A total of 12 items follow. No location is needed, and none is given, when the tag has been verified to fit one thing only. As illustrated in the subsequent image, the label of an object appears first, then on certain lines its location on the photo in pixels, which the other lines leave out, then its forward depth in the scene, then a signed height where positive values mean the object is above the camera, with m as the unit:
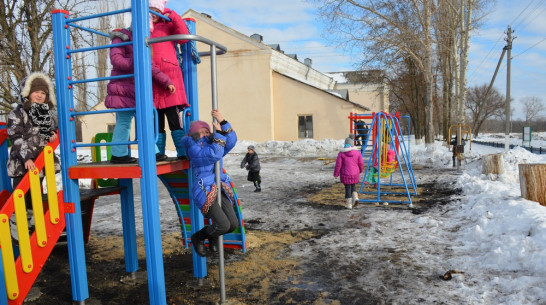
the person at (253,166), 9.86 -0.73
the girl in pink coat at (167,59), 3.60 +0.75
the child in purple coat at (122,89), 3.32 +0.46
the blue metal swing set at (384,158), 7.87 -0.55
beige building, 24.52 +2.54
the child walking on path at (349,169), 7.51 -0.67
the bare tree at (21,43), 9.45 +2.51
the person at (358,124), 13.78 +0.37
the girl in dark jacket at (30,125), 3.65 +0.18
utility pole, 20.96 +3.72
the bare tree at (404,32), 17.75 +4.61
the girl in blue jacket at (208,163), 3.36 -0.21
